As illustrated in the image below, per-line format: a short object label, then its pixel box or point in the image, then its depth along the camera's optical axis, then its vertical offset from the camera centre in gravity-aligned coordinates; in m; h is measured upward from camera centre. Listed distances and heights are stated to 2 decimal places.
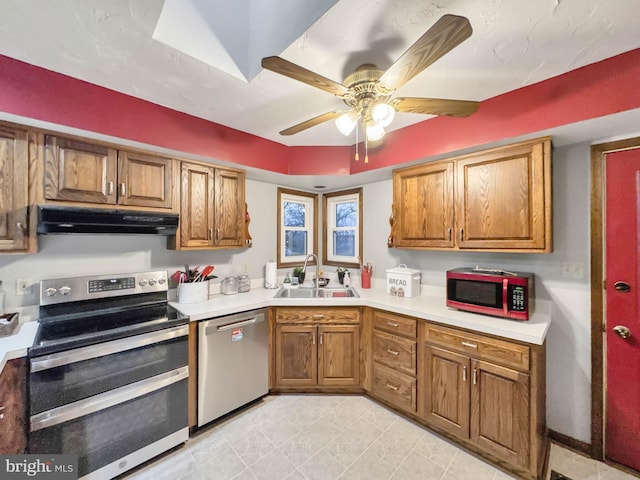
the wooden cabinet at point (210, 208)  2.23 +0.30
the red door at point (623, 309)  1.70 -0.45
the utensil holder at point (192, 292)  2.25 -0.43
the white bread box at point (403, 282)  2.52 -0.40
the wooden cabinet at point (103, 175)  1.69 +0.46
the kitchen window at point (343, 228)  3.26 +0.16
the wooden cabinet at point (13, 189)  1.55 +0.31
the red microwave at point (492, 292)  1.77 -0.37
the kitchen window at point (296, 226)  3.28 +0.20
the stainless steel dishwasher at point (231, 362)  2.02 -0.99
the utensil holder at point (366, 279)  3.00 -0.43
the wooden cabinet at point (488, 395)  1.60 -1.03
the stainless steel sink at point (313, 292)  2.88 -0.57
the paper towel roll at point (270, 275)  2.97 -0.38
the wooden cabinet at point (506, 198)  1.74 +0.30
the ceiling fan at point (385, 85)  0.94 +0.72
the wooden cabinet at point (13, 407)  1.31 -0.84
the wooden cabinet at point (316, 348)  2.45 -0.99
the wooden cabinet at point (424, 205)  2.19 +0.31
